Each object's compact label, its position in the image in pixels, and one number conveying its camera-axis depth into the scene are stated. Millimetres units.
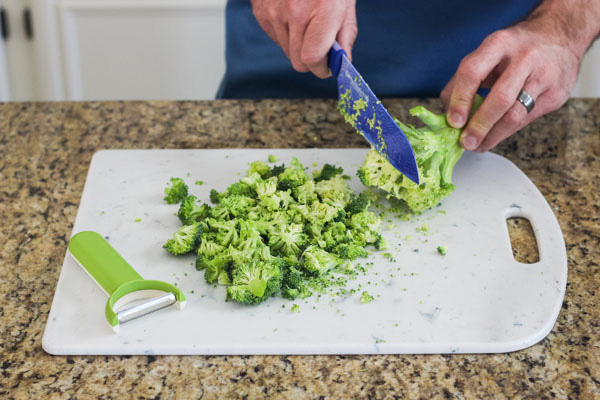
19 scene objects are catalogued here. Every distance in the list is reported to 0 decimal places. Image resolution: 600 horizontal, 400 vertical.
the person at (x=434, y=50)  1673
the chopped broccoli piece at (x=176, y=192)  1666
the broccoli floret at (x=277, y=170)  1726
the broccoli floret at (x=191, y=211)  1576
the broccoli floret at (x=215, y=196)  1668
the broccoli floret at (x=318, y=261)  1437
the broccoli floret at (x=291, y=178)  1637
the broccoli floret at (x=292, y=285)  1392
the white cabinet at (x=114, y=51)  3432
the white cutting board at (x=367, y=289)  1306
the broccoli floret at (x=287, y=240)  1476
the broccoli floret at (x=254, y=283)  1351
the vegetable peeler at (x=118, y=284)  1320
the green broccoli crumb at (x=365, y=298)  1394
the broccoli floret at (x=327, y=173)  1718
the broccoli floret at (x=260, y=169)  1720
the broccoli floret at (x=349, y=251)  1491
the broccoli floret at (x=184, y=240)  1483
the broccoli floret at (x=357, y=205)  1590
